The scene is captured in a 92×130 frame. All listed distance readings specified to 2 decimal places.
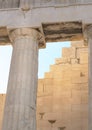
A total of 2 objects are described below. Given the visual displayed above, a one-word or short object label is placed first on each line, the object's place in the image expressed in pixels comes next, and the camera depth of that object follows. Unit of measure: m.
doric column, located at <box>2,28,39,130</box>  14.09
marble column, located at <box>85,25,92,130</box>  13.73
